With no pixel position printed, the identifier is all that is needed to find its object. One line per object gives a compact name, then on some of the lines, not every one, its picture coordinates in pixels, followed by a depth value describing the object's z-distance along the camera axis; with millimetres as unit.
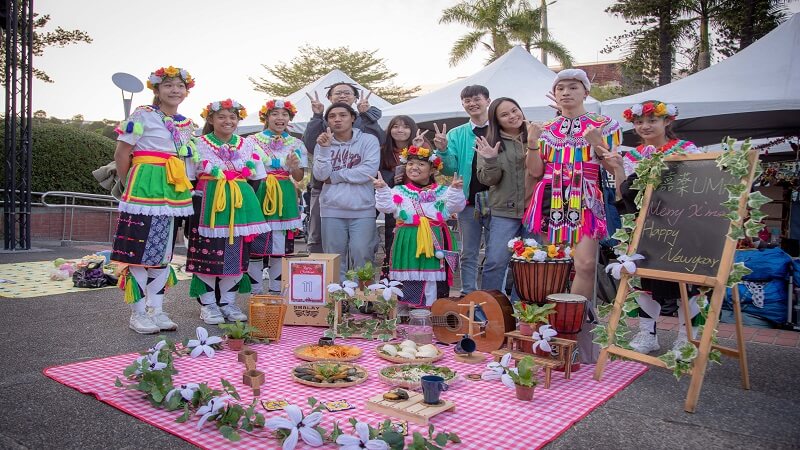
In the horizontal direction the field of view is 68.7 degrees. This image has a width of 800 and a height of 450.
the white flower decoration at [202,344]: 4039
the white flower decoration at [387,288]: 4773
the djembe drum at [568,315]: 3939
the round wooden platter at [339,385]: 3518
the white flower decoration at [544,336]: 3787
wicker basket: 4656
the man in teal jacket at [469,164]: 5766
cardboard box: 5215
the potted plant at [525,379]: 3385
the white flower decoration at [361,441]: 2496
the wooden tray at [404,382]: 3459
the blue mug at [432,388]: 3125
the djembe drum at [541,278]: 4215
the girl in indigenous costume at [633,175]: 4363
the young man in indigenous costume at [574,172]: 4438
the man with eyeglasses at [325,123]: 6121
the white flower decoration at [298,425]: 2627
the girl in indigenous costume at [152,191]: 4609
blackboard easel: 3438
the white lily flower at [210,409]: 2854
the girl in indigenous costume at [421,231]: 5211
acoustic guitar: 4422
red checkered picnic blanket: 2883
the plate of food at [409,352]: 4160
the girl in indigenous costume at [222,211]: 5051
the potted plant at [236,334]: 4363
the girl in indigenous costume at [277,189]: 5797
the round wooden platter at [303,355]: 4082
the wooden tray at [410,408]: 2994
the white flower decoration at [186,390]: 3062
